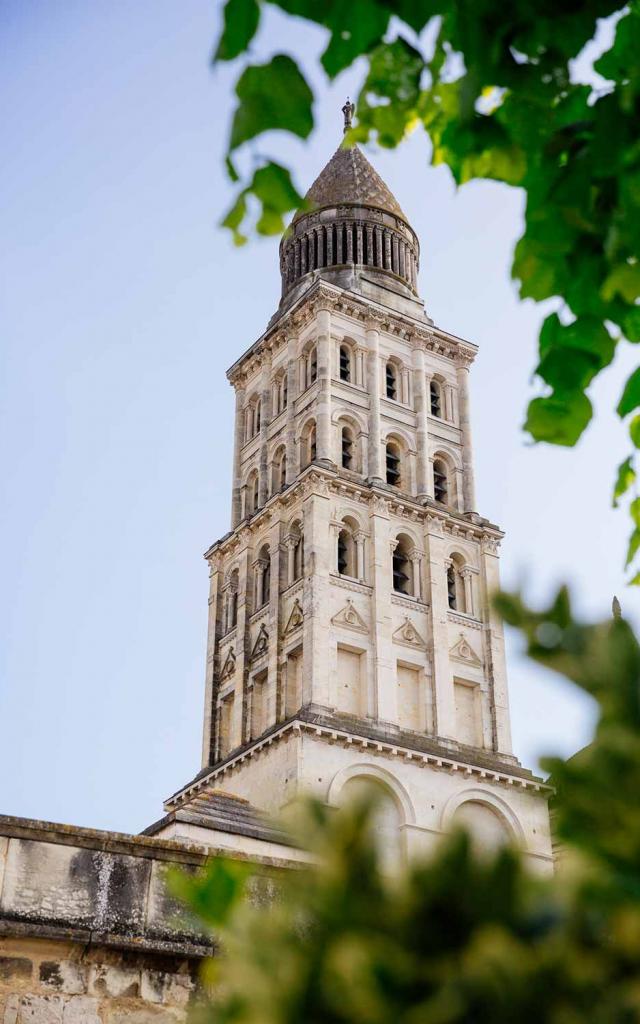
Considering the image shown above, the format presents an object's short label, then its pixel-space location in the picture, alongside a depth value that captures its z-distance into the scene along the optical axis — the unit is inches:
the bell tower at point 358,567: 2650.1
